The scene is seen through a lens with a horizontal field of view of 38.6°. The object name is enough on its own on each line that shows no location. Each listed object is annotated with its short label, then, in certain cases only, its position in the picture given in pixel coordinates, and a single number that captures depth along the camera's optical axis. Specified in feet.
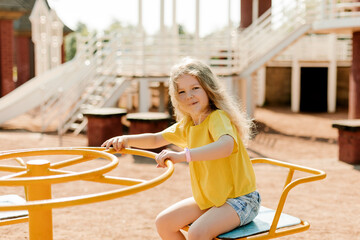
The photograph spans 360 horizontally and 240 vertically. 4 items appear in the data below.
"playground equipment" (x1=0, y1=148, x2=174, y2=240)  6.20
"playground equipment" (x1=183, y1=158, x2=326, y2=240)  8.50
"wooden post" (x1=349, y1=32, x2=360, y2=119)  40.52
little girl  8.66
